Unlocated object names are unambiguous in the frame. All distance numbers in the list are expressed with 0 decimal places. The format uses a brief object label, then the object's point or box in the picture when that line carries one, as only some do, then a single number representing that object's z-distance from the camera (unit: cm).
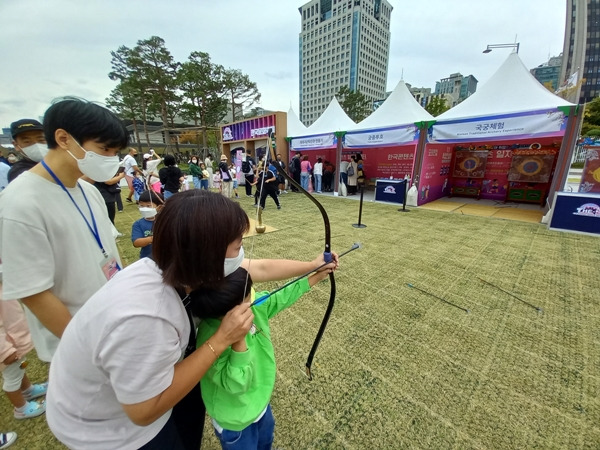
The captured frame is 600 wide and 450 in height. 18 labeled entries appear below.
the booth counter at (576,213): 471
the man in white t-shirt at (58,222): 86
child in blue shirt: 229
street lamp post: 624
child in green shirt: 78
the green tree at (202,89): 2288
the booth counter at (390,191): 782
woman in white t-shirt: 57
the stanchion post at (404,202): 704
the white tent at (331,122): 998
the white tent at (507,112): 533
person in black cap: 157
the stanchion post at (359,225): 552
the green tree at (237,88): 2531
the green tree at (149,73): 2262
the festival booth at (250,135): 1140
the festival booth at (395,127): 734
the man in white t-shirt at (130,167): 703
